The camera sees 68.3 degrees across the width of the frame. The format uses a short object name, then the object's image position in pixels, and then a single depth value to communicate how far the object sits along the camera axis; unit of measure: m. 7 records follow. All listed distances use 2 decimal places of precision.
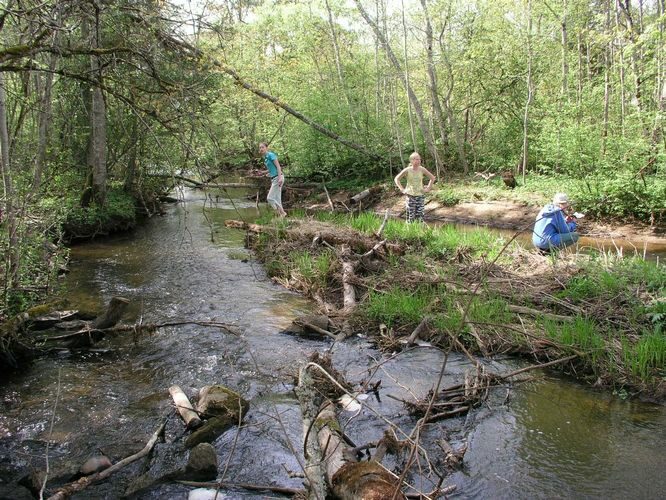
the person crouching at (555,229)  8.62
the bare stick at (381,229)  10.04
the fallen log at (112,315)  6.04
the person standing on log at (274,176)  12.87
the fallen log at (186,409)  4.39
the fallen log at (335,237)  9.52
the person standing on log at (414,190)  11.36
